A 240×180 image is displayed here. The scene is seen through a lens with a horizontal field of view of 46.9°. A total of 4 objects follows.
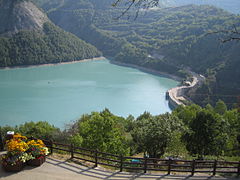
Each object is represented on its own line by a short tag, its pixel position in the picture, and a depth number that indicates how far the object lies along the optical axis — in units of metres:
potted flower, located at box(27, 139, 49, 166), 7.48
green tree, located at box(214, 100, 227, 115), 34.06
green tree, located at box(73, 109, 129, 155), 13.24
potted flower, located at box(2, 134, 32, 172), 7.14
